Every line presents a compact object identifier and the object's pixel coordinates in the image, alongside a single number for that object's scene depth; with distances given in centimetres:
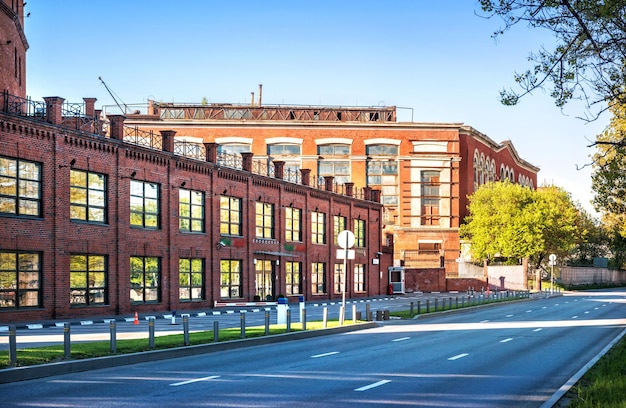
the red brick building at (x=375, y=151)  8706
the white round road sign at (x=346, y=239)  3188
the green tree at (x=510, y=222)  8762
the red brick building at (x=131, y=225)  3319
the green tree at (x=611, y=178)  2067
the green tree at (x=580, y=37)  1509
